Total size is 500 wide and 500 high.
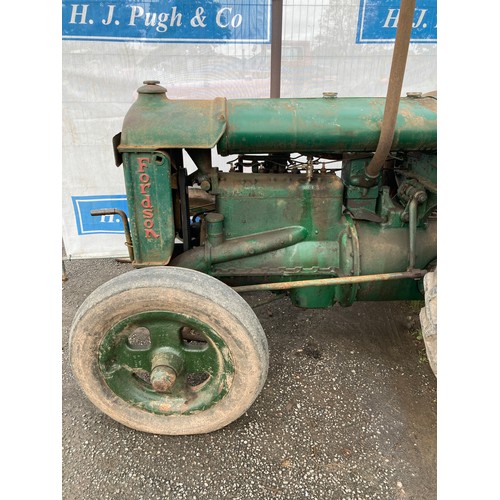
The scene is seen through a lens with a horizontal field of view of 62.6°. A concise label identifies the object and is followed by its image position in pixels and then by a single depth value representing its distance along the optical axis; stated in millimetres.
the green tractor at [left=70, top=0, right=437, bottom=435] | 1674
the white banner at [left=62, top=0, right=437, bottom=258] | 3023
